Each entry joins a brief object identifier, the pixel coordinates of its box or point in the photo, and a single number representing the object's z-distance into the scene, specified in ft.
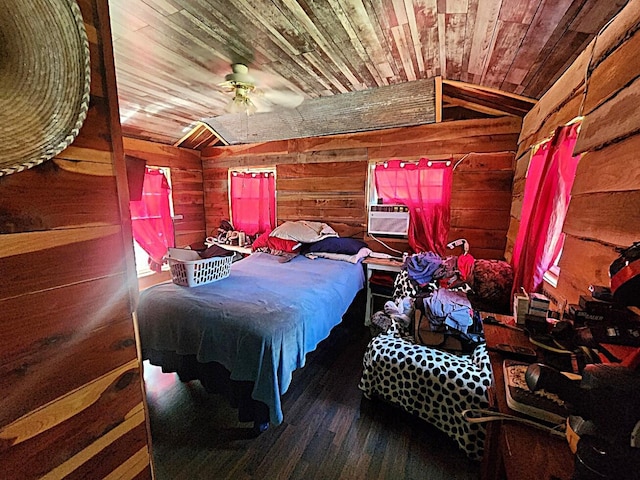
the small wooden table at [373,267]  9.85
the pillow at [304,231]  11.01
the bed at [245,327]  5.14
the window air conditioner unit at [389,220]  10.61
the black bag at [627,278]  1.84
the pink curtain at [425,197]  9.67
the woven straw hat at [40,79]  1.85
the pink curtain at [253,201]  13.24
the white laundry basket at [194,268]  6.97
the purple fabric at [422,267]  8.00
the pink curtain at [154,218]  12.13
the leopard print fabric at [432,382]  5.04
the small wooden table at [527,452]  2.01
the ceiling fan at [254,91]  6.90
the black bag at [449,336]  5.96
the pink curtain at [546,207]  4.76
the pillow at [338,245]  10.31
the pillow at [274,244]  10.96
